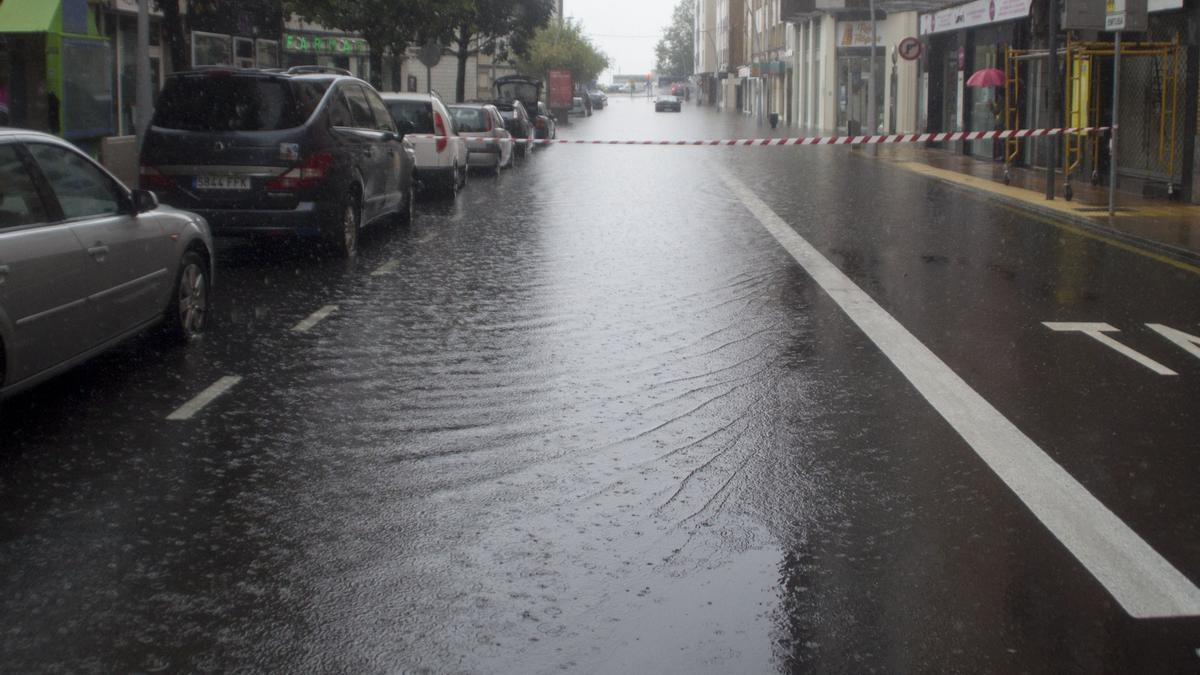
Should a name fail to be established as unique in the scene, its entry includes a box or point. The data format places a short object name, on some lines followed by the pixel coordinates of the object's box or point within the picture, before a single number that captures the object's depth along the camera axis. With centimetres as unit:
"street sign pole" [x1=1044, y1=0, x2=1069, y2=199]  2092
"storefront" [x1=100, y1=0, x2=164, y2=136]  3014
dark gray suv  1281
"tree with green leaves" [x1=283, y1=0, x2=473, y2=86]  3625
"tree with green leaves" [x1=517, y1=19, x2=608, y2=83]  11431
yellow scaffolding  2158
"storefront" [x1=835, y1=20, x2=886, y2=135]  5847
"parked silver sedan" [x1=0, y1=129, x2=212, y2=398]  675
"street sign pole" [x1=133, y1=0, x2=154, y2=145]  2078
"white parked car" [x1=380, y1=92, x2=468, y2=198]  2195
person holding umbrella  2956
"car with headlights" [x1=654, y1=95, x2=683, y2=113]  11381
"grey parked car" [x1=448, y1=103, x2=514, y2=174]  2734
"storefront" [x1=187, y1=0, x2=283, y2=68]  3316
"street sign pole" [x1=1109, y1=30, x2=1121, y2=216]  1829
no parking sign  3494
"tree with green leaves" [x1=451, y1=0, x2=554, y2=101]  5497
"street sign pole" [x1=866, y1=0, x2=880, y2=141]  4156
